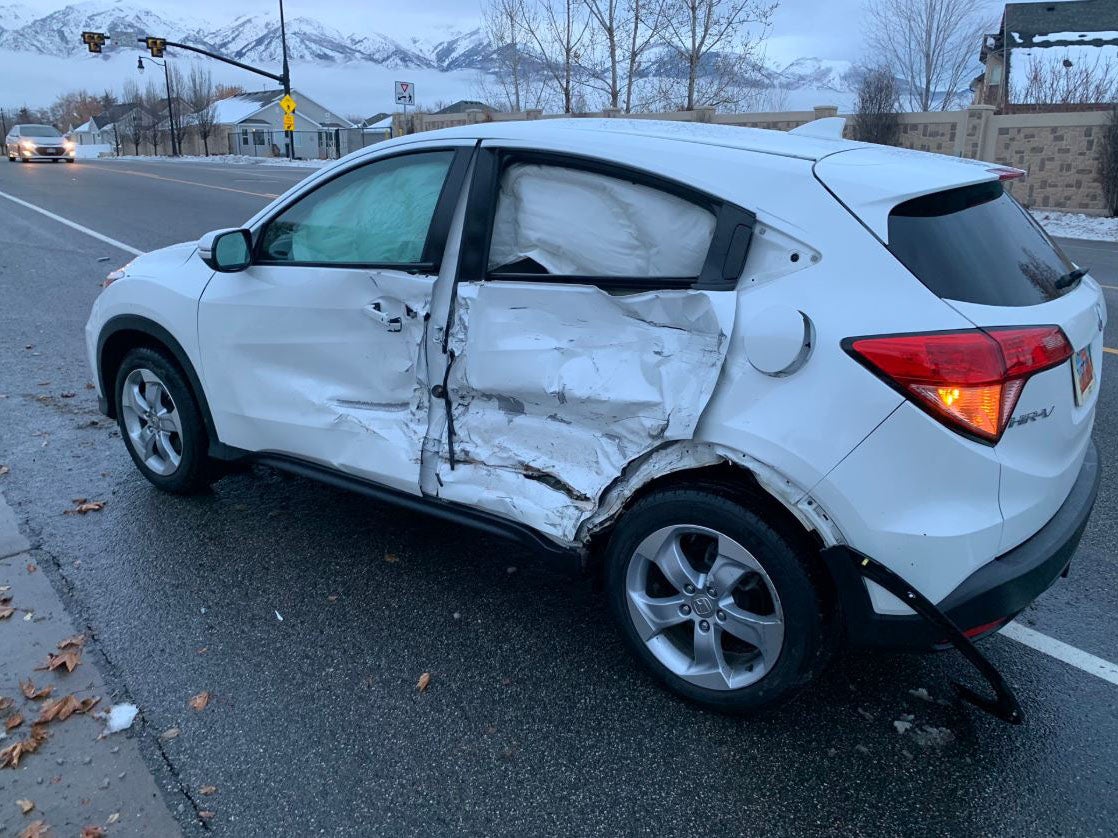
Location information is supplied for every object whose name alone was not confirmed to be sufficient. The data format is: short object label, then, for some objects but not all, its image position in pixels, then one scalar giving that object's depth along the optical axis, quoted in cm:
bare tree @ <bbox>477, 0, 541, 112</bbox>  3331
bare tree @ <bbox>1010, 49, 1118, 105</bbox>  2905
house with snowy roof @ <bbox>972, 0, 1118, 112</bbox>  2939
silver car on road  3697
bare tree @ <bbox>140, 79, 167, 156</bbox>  7812
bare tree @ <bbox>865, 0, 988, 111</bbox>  3631
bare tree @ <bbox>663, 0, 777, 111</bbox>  2855
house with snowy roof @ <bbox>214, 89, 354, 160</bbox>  7875
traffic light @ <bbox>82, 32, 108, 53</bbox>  3941
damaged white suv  235
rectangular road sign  3078
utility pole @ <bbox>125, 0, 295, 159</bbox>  3750
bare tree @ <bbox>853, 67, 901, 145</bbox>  2383
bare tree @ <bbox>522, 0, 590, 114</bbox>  3125
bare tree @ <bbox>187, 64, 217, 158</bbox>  7076
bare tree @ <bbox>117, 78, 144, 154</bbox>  7856
